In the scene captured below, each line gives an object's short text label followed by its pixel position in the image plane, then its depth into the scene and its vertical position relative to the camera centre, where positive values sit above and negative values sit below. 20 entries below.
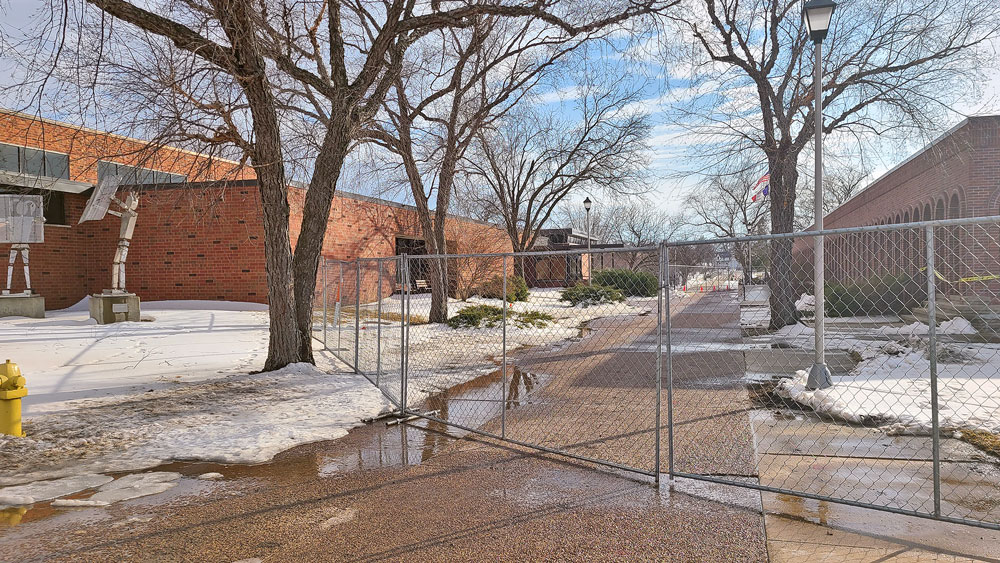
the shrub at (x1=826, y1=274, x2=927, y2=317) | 18.41 -0.58
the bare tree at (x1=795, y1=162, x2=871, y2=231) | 48.42 +6.98
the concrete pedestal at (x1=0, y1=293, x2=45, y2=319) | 14.83 -0.52
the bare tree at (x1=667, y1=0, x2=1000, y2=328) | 14.25 +4.68
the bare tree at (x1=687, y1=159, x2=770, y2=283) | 50.88 +5.76
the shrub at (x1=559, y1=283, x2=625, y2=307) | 20.04 -0.55
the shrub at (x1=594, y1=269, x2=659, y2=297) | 27.06 -0.02
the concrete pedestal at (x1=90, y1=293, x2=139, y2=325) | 14.02 -0.56
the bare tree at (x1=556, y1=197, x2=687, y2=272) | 73.22 +6.31
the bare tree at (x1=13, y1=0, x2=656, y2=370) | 8.54 +2.59
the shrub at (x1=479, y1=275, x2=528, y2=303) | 22.17 -0.32
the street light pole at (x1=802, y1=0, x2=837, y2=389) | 8.03 +1.28
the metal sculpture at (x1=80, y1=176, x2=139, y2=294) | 14.45 +1.36
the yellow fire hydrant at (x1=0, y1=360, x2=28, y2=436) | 5.80 -1.05
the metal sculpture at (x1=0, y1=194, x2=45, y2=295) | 14.29 +1.44
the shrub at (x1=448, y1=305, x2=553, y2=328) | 16.59 -1.03
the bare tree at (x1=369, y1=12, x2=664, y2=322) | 16.44 +4.47
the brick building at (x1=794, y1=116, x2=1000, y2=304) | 15.23 +2.55
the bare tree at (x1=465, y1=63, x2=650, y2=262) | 24.91 +4.49
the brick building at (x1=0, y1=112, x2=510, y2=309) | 18.03 +1.10
